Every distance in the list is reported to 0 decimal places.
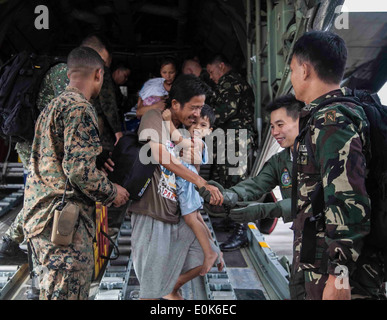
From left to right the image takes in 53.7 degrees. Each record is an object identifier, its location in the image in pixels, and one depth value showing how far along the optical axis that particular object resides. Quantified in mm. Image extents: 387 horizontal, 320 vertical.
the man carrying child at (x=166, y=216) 2377
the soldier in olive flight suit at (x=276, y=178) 2439
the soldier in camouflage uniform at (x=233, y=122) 4258
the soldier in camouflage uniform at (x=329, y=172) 1396
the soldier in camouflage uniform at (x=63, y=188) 1965
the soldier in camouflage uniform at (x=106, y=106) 3590
